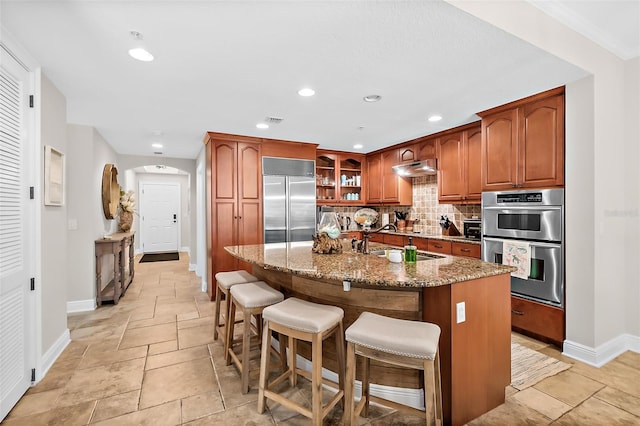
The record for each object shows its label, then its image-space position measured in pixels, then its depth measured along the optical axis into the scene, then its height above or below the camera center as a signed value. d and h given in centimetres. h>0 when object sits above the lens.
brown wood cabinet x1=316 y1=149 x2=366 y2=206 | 571 +67
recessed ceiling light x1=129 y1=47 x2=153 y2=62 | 210 +113
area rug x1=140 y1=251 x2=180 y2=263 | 771 -118
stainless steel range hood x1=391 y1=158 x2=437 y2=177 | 443 +67
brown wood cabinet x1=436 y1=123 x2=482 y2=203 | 386 +62
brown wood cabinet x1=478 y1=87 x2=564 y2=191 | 277 +68
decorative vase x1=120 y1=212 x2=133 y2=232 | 557 -12
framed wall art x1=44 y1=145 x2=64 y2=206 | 244 +32
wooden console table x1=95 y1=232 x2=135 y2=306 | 411 -77
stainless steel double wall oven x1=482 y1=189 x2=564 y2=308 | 275 -22
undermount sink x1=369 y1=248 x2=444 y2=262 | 244 -36
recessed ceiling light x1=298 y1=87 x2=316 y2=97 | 281 +114
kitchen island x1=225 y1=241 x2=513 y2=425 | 175 -61
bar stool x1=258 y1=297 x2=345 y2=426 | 168 -70
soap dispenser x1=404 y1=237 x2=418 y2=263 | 216 -31
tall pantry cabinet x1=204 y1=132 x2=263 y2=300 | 436 +23
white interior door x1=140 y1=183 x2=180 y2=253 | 891 -8
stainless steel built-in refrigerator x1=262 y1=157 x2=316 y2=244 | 472 +22
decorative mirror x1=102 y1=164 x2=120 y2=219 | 471 +35
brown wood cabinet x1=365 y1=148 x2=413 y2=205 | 520 +53
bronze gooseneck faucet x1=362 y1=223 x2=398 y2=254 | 260 -26
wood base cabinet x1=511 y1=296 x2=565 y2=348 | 276 -104
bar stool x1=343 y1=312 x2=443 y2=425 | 148 -68
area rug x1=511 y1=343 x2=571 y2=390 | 229 -127
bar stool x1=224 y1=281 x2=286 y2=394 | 213 -66
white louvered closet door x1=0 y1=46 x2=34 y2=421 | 193 -17
